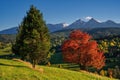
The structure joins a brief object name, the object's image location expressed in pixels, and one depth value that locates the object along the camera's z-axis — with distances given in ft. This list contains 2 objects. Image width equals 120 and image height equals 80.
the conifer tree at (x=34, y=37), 94.83
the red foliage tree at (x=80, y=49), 152.01
